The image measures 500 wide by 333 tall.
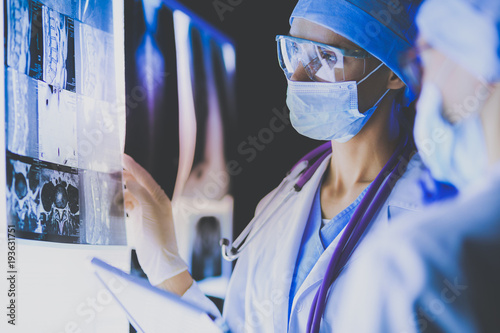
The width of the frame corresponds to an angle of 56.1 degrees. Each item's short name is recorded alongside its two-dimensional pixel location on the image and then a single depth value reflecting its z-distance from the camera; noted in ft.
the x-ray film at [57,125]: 3.20
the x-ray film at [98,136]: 3.47
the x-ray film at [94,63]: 3.42
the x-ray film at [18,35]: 3.06
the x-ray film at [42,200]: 3.10
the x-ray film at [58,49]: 3.21
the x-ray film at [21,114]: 3.05
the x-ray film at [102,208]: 3.50
